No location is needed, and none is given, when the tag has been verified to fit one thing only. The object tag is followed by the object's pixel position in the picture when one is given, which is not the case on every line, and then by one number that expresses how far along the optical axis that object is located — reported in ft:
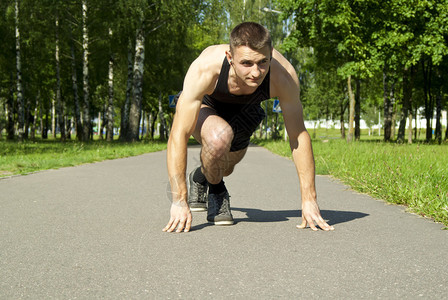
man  11.34
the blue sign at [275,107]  79.76
